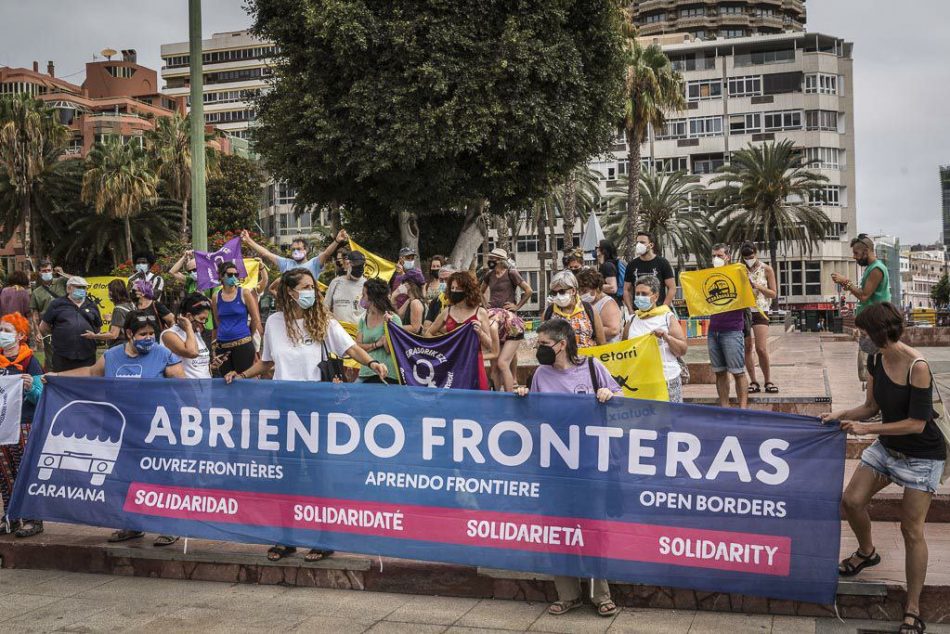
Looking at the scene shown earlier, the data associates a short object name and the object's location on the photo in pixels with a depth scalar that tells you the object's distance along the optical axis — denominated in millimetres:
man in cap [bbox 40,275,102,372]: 10016
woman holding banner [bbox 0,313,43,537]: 7508
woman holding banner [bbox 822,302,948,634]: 5168
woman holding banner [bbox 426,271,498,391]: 8195
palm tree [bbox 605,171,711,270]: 59219
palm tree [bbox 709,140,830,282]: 54875
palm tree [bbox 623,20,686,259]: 39688
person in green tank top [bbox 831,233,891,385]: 8906
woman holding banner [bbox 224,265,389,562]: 6949
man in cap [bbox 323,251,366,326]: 10008
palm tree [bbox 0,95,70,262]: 47562
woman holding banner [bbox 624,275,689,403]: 7961
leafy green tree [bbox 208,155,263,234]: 63094
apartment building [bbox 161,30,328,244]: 109625
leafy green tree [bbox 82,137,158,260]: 49219
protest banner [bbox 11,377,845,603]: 5539
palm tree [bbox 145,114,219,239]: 55500
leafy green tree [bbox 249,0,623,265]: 19656
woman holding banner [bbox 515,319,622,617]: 6066
